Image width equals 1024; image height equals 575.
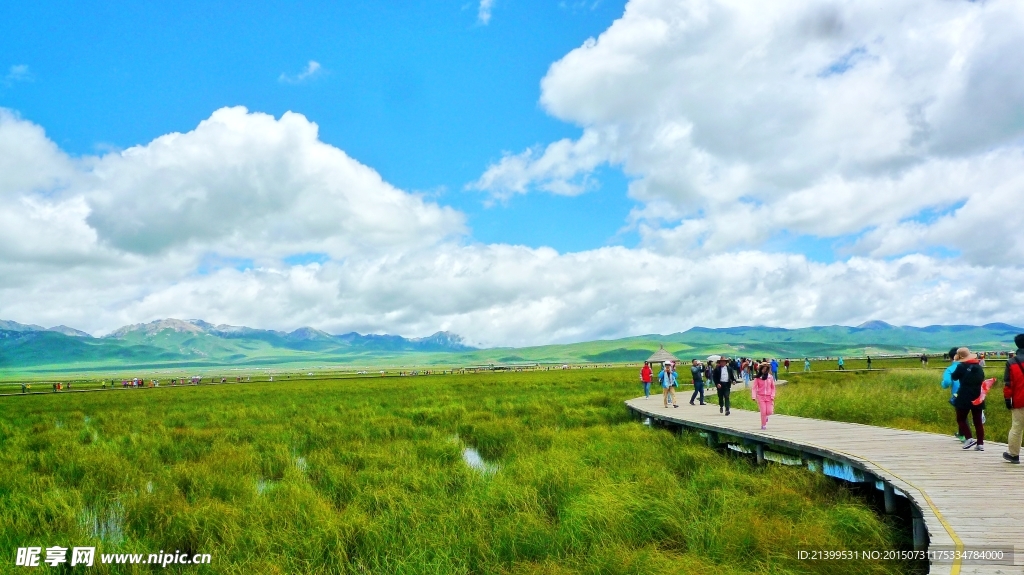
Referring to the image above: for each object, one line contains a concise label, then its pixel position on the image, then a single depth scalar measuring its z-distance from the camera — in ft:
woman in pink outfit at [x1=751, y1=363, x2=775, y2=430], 48.34
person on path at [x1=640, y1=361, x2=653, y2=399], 87.41
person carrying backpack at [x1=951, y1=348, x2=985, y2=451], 33.63
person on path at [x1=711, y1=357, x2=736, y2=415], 59.47
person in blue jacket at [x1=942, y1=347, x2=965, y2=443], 37.66
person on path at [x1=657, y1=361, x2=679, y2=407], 72.69
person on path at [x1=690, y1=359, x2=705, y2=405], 74.69
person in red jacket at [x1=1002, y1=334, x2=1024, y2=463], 29.63
